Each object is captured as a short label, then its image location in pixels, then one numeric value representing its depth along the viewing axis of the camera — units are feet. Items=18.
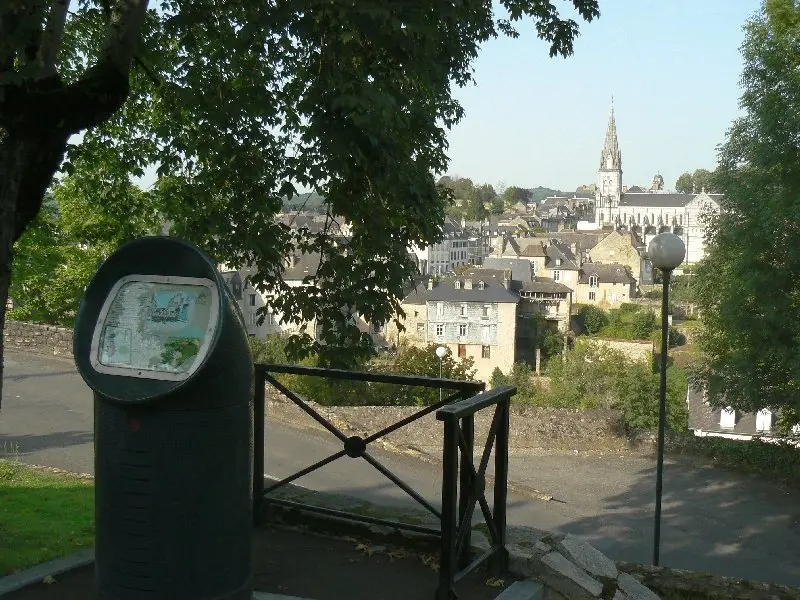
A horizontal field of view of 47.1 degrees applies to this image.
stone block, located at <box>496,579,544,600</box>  16.20
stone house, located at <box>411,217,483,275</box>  379.76
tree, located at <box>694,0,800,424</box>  55.77
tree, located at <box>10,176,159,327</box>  85.92
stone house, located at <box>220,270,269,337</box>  188.43
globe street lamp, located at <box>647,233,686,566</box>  33.22
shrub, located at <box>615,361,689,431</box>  121.44
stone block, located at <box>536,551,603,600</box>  16.79
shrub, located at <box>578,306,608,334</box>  261.24
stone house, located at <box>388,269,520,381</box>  216.95
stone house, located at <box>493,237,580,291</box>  295.48
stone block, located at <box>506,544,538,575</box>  17.31
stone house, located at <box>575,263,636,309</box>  285.64
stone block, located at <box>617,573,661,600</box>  17.52
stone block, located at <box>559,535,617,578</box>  17.83
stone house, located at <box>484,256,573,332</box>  245.86
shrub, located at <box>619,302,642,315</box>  266.92
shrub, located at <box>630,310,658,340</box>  240.94
